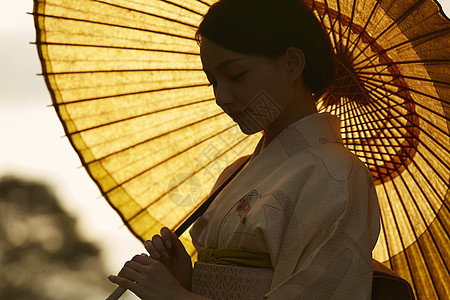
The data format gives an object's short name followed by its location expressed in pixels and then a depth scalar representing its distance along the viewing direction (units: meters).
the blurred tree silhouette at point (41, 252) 13.71
